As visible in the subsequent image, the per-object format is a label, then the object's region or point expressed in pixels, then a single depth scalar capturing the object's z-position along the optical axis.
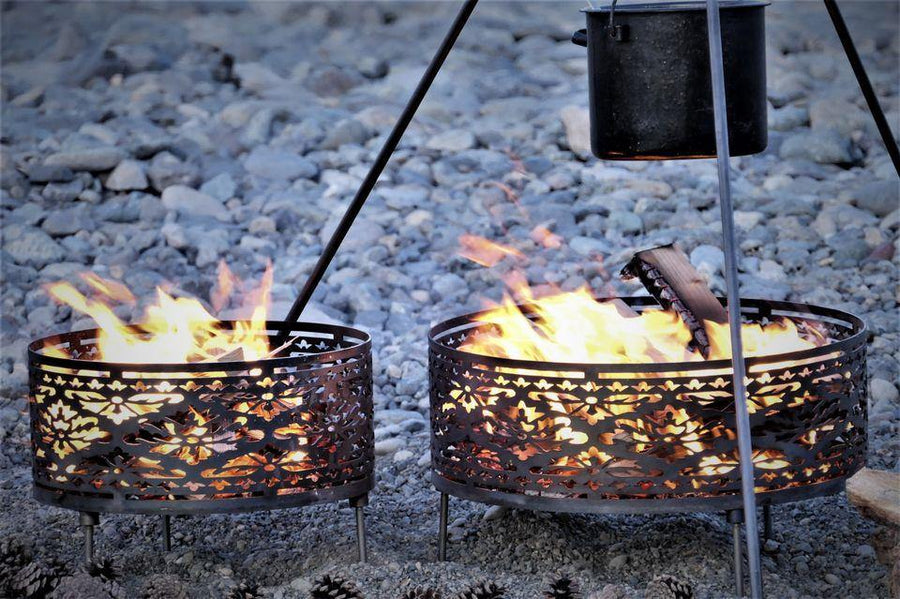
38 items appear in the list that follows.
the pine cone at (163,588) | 6.56
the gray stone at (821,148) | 14.70
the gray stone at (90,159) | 14.77
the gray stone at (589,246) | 12.57
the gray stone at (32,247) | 12.98
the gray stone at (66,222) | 13.59
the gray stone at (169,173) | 14.52
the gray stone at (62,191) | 14.30
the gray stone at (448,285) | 12.03
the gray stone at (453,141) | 15.25
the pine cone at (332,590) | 6.37
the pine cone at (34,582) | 6.47
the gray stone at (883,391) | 9.35
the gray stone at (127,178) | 14.45
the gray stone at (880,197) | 13.24
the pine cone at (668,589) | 6.32
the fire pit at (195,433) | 6.50
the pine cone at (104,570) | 6.66
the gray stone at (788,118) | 15.62
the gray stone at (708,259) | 11.92
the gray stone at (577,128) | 14.85
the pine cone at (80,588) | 6.36
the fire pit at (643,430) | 6.29
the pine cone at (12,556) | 6.71
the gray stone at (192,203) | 14.00
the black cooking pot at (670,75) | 6.57
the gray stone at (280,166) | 14.82
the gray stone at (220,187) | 14.36
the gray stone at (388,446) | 9.02
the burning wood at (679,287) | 6.92
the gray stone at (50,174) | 14.60
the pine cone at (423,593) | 6.39
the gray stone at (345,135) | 15.57
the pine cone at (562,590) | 6.35
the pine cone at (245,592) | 6.47
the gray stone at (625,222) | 13.03
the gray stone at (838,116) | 15.37
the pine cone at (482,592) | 6.26
